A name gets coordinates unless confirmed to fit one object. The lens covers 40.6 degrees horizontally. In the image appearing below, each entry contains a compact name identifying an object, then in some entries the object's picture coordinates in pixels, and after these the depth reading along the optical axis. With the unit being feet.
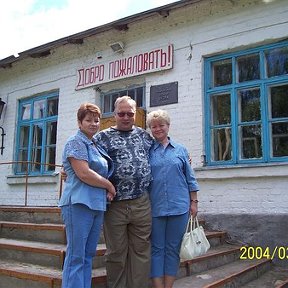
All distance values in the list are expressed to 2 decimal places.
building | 17.84
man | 9.87
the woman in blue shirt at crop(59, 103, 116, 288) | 8.96
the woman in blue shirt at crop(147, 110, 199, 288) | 10.34
